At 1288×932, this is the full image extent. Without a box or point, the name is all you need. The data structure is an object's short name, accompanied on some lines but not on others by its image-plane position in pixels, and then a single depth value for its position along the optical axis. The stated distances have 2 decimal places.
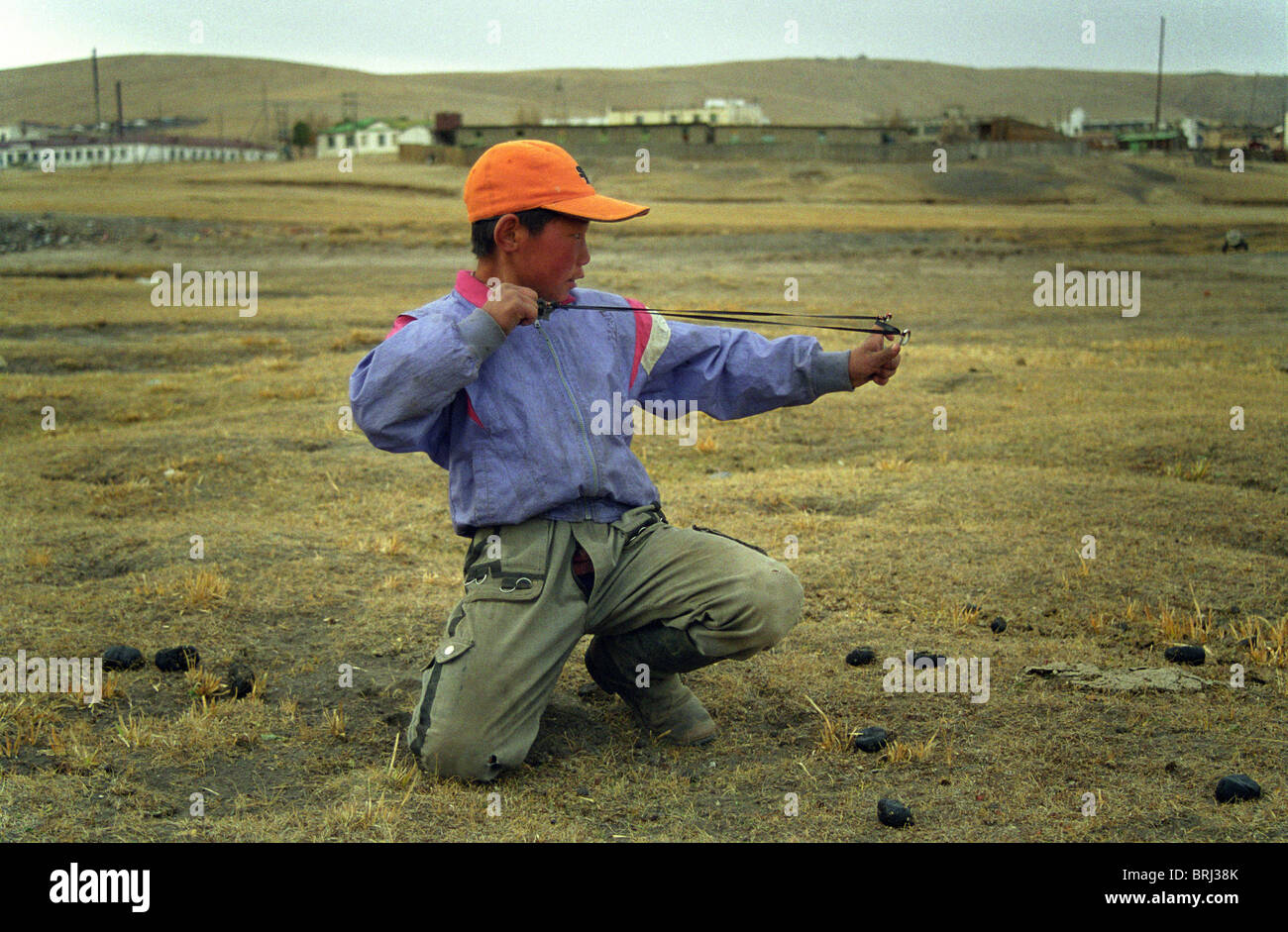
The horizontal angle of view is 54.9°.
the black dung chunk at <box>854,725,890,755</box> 4.11
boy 3.82
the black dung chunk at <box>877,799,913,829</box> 3.50
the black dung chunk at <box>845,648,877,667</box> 4.89
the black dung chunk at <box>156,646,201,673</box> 4.78
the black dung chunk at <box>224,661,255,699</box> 4.60
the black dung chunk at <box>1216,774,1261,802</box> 3.57
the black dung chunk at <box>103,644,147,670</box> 4.81
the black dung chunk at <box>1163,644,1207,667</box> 4.86
